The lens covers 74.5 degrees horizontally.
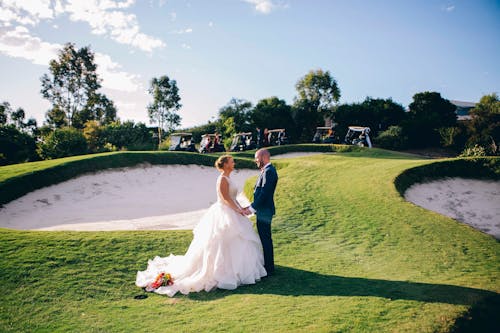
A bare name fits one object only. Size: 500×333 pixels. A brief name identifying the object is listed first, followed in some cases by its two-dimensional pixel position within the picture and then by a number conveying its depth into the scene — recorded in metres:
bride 5.52
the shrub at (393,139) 31.39
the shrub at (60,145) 21.73
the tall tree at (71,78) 48.28
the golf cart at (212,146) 26.88
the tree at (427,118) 31.88
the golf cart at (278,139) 30.59
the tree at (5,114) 46.92
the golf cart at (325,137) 28.88
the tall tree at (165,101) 55.97
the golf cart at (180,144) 26.75
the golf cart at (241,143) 28.34
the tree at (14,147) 21.58
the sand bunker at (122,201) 10.73
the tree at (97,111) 49.06
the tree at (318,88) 55.34
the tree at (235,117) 35.38
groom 5.85
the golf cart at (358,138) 27.38
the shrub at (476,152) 20.33
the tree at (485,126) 26.17
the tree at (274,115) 38.22
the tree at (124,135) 30.94
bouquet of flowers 5.55
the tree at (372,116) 35.88
